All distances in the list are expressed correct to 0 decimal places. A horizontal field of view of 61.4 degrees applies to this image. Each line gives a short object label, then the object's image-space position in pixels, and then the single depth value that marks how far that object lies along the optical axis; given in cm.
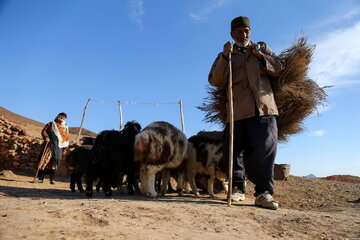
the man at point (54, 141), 807
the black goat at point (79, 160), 563
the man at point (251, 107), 390
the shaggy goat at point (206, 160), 520
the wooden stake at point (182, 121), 1035
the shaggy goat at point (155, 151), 465
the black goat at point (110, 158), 464
